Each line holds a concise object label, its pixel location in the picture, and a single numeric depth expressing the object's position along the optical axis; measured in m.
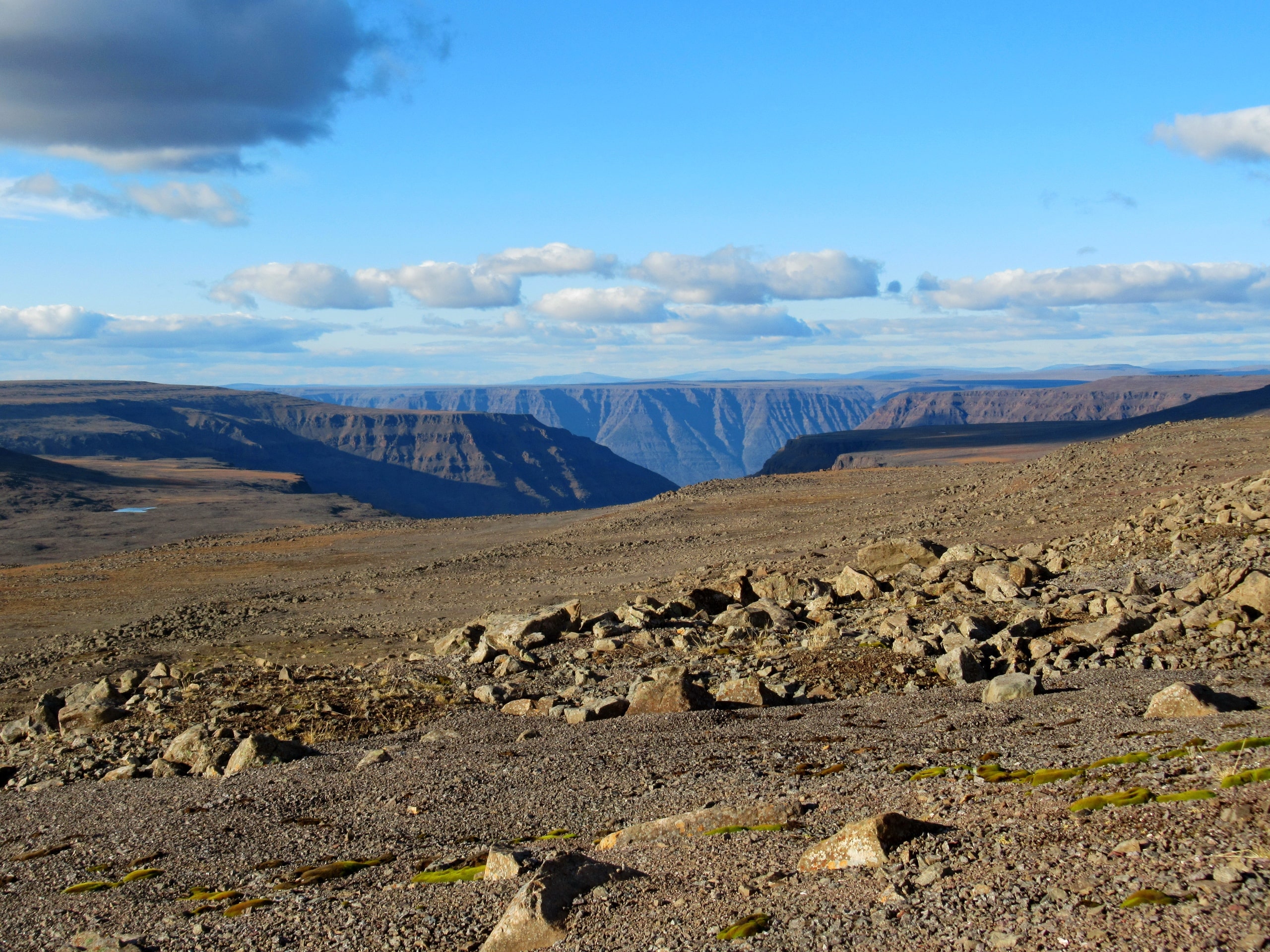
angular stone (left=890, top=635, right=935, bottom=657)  12.85
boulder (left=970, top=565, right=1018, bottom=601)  15.39
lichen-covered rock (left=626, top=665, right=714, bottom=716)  10.91
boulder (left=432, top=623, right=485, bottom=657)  16.34
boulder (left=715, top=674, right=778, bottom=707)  11.30
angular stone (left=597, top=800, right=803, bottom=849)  6.67
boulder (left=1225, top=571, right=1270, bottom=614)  12.12
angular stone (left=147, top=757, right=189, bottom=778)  10.25
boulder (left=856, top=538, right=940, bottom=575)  19.81
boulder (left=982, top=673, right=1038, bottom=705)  10.29
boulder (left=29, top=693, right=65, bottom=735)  12.77
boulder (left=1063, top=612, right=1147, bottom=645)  12.11
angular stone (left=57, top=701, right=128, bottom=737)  12.59
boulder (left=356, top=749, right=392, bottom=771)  9.75
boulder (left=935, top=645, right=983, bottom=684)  11.70
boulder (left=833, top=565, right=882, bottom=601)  17.30
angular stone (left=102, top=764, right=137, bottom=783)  10.34
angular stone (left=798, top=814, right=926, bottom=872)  5.50
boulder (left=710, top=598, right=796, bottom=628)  15.81
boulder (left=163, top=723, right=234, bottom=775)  10.20
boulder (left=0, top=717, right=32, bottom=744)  12.57
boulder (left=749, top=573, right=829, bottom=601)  18.52
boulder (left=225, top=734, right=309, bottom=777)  10.06
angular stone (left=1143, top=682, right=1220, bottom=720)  8.29
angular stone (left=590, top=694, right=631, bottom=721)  11.05
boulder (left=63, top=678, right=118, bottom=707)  13.23
